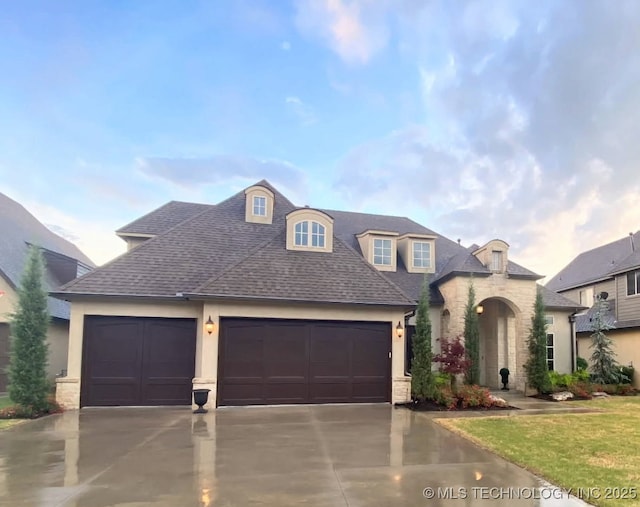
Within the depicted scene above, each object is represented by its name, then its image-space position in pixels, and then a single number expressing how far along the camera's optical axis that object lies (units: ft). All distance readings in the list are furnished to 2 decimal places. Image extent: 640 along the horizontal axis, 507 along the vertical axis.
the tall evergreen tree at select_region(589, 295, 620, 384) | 58.90
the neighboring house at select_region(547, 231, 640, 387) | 65.05
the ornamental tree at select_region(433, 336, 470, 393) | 46.93
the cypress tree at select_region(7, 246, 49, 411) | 37.22
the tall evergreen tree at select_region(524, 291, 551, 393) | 53.06
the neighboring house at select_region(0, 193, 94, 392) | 52.42
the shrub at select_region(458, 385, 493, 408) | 42.83
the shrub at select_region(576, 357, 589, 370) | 64.59
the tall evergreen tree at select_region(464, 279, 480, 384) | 52.34
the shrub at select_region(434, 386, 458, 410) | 42.39
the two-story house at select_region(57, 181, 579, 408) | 41.70
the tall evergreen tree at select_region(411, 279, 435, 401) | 43.98
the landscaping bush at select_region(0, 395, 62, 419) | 36.11
